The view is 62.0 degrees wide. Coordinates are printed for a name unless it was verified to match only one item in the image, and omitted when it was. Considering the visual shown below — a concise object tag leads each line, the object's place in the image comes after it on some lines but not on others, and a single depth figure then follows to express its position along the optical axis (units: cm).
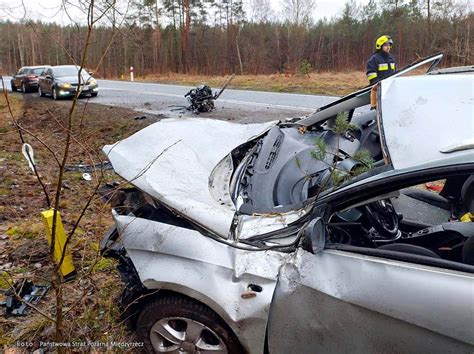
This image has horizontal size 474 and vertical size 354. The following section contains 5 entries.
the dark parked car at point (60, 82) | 1570
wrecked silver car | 166
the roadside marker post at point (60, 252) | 313
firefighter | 716
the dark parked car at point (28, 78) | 1981
